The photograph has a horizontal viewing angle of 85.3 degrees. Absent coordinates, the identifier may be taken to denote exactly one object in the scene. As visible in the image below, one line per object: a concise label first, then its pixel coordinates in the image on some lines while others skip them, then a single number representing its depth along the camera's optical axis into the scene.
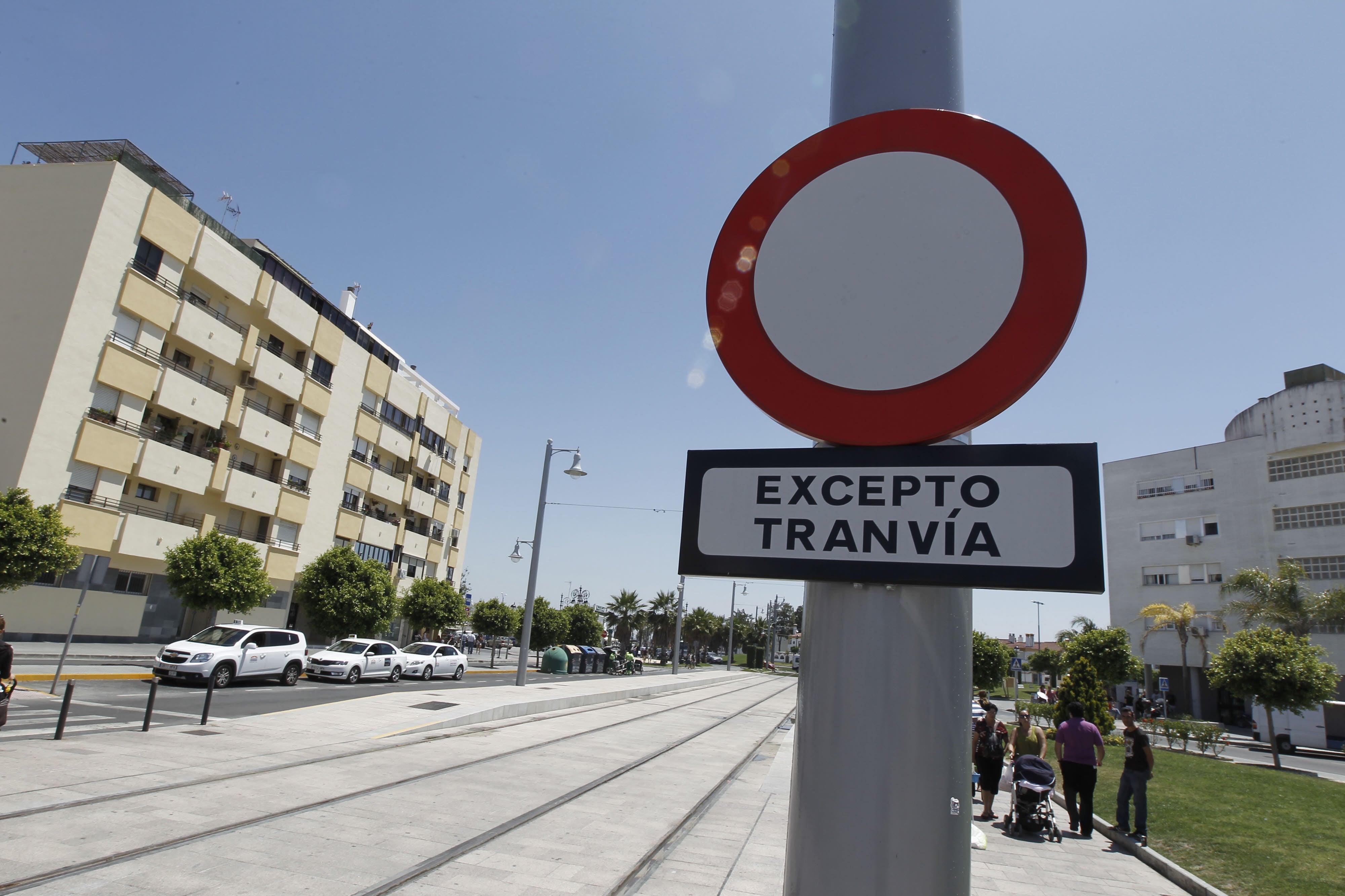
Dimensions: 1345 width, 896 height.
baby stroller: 9.06
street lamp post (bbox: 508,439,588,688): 24.38
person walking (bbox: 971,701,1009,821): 10.09
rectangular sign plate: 1.59
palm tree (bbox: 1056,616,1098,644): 35.62
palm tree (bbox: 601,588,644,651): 83.94
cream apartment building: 25.77
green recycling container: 40.34
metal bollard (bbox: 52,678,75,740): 9.25
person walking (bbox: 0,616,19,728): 8.37
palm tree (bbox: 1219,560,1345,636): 34.78
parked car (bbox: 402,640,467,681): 29.17
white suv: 18.50
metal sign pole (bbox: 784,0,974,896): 1.71
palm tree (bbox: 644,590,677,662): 86.44
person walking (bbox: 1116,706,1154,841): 8.74
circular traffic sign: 1.83
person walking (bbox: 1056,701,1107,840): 9.31
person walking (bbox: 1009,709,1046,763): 10.52
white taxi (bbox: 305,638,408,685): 24.45
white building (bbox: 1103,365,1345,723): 39.50
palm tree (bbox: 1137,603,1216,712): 38.88
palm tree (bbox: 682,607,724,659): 93.75
